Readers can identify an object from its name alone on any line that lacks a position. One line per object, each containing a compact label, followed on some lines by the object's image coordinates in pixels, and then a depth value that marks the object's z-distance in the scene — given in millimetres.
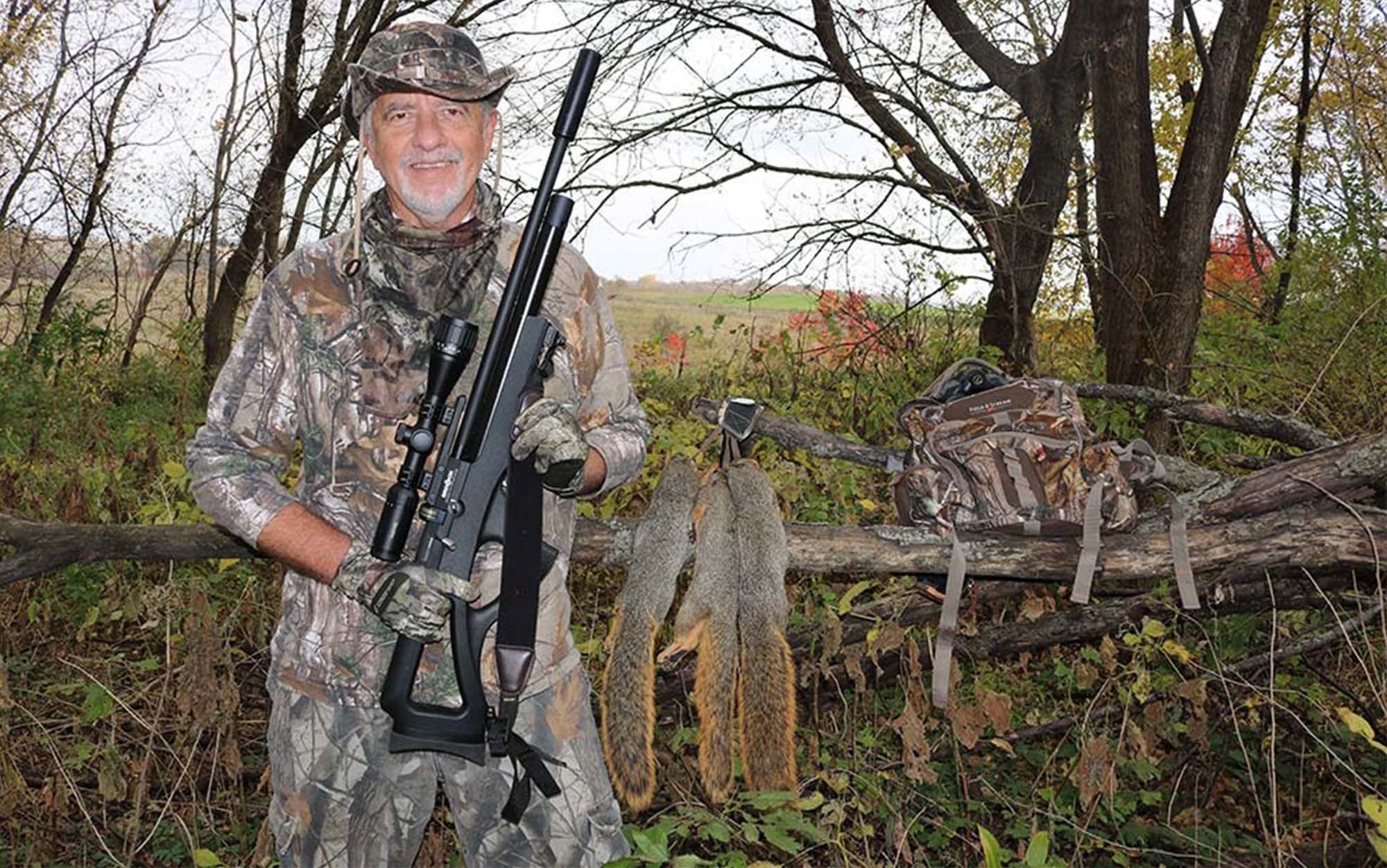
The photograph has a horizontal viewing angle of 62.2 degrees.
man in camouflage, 3014
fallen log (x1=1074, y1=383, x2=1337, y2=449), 5324
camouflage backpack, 4102
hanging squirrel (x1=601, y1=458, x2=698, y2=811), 3615
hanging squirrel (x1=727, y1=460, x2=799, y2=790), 3775
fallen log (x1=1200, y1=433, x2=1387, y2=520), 4234
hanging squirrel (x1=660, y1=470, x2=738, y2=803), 3713
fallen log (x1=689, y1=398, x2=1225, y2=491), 4652
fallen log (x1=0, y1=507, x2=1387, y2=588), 4039
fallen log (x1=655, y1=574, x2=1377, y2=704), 4668
